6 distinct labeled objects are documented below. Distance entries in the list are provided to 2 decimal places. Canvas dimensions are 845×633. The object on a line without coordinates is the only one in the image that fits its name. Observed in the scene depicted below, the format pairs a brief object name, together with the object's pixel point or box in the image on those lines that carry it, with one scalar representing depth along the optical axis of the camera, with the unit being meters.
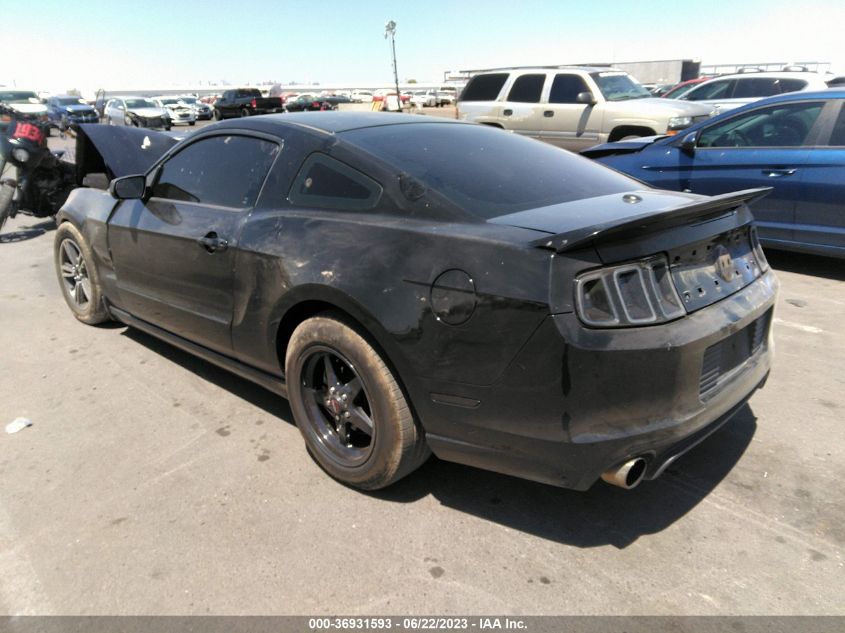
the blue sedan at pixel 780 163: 5.41
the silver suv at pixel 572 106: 9.97
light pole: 29.55
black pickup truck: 33.12
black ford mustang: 2.13
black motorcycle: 8.23
